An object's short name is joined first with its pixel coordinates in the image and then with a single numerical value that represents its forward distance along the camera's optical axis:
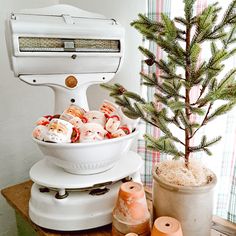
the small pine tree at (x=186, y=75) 0.58
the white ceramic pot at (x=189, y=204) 0.62
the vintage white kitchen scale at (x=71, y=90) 0.74
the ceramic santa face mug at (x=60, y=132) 0.69
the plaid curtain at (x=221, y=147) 0.81
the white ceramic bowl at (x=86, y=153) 0.69
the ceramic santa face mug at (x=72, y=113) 0.78
